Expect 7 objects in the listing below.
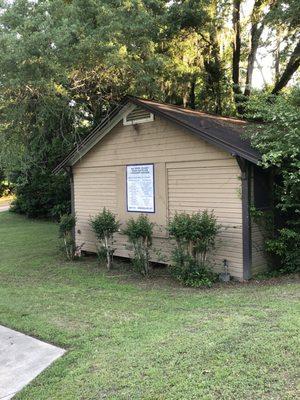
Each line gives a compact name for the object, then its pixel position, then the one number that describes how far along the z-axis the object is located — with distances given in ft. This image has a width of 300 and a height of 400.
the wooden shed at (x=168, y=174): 26.45
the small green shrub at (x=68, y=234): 36.01
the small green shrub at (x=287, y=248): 26.32
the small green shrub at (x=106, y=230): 32.22
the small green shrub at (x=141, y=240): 28.78
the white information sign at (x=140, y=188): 32.12
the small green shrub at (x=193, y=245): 25.40
